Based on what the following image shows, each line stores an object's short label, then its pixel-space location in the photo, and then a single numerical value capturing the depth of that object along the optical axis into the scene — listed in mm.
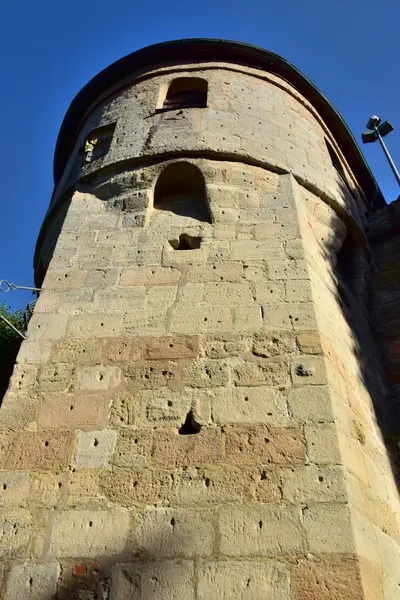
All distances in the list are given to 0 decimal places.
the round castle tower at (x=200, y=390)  2787
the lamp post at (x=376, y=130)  10859
